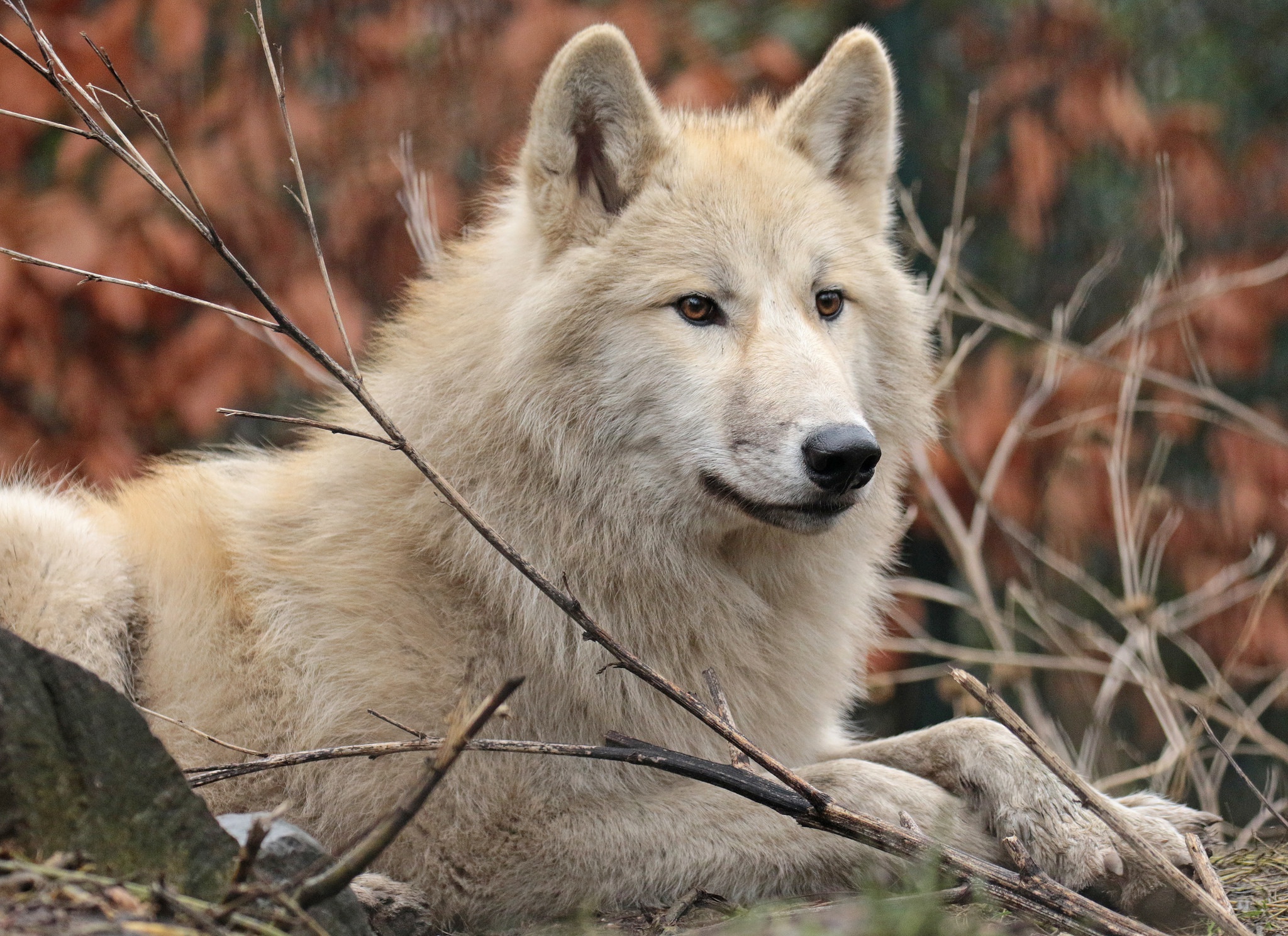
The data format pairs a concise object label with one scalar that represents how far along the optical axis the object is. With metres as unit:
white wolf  6.46
